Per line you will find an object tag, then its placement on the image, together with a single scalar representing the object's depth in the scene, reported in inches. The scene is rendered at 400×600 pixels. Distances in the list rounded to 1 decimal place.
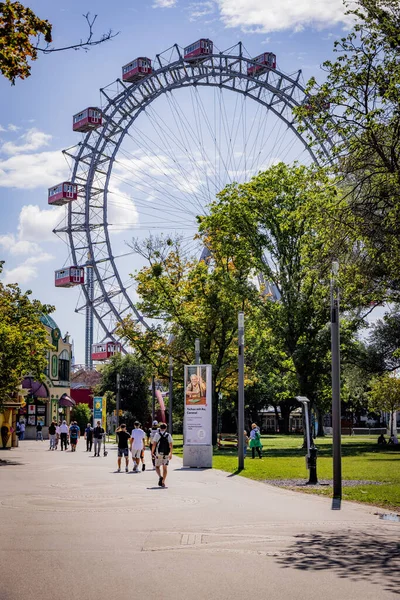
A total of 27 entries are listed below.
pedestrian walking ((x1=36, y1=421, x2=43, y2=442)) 2760.8
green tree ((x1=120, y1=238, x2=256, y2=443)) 2176.4
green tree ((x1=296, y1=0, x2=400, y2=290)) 766.5
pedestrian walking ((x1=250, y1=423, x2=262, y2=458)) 1568.7
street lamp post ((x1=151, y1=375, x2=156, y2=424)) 2889.8
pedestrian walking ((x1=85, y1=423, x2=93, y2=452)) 1890.6
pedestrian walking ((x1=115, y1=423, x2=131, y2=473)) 1243.8
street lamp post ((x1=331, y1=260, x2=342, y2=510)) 783.7
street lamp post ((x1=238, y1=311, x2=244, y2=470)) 1223.5
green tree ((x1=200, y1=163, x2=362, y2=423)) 1920.5
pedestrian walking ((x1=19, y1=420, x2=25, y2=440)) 2459.2
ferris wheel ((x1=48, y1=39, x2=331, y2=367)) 2484.0
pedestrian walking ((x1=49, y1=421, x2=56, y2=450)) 2000.5
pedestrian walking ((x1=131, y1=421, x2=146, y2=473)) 1232.2
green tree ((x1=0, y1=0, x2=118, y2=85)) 349.7
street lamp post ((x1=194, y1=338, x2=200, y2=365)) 1590.1
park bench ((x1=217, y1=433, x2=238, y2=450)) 2097.4
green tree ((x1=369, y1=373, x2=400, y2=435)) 2790.4
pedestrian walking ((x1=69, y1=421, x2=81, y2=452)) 1937.1
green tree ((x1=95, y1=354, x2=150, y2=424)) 3644.2
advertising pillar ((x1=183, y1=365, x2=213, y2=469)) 1268.5
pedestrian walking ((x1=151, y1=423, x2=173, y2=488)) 939.3
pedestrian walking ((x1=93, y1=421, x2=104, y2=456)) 1716.3
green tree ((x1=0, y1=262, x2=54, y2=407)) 1512.1
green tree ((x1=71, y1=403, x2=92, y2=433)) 3496.6
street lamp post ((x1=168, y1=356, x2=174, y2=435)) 2128.4
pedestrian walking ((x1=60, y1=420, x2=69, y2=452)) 1967.3
